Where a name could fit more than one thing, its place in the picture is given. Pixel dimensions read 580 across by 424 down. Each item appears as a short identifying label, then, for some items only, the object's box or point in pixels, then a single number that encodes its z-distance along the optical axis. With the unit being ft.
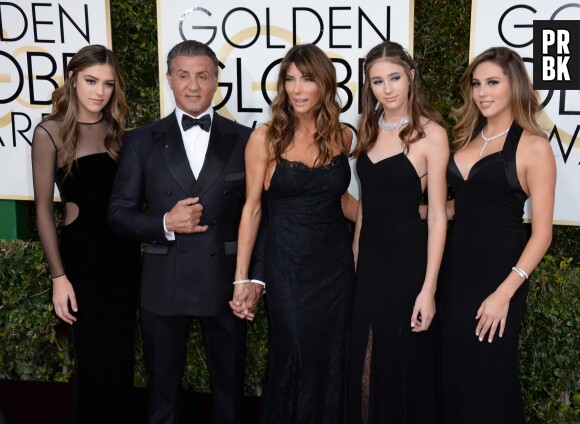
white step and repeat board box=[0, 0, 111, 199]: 14.25
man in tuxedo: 10.82
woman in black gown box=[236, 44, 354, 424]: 10.62
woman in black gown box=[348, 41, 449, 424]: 10.39
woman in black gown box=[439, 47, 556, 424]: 10.09
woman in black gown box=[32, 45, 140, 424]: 11.41
